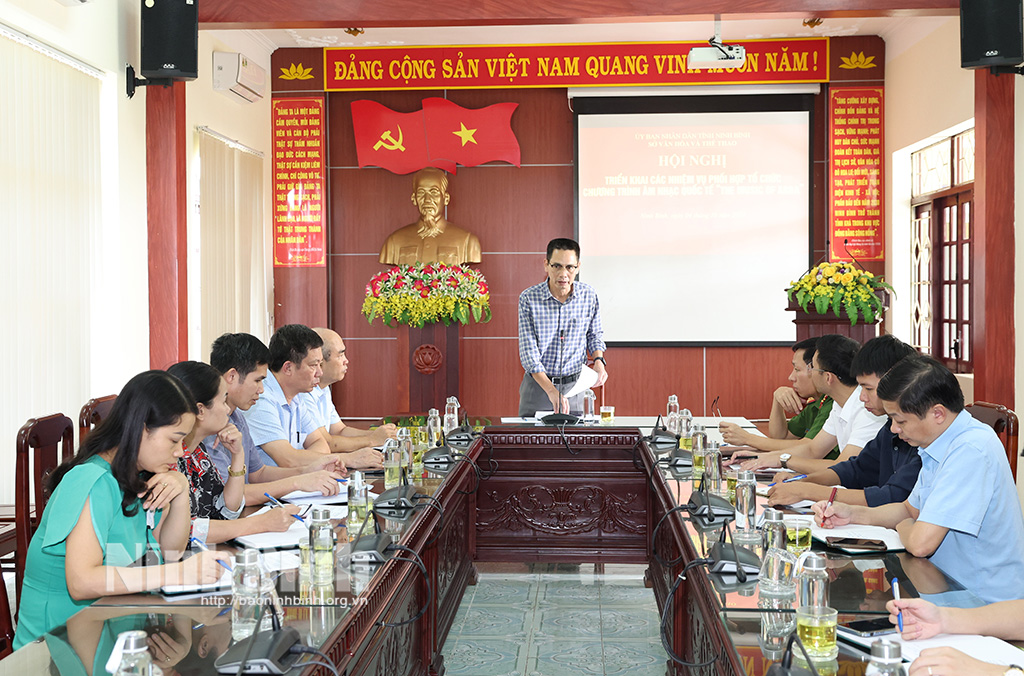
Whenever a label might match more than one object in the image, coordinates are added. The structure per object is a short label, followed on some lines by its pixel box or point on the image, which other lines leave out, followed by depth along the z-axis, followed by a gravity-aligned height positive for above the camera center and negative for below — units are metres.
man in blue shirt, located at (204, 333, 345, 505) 2.80 -0.41
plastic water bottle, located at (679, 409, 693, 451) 3.67 -0.49
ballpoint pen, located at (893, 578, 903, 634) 1.57 -0.53
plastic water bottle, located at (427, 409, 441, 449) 3.84 -0.48
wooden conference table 1.57 -0.61
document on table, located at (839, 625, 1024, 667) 1.48 -0.56
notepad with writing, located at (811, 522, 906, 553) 2.26 -0.57
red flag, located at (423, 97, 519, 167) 7.70 +1.50
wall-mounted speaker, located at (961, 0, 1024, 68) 4.72 +1.41
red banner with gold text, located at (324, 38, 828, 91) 7.49 +2.02
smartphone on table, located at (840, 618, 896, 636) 1.55 -0.54
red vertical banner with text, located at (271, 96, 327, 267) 7.72 +1.11
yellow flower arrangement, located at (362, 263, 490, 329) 6.62 +0.13
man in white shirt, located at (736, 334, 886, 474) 3.37 -0.41
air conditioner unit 6.29 +1.66
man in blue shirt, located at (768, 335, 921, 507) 2.73 -0.51
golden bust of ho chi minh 7.55 +0.62
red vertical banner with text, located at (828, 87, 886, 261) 7.52 +1.09
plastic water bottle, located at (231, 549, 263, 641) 1.58 -0.48
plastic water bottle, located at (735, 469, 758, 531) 2.39 -0.49
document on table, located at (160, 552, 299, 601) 1.83 -0.54
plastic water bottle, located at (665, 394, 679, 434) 4.21 -0.49
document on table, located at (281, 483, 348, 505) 2.72 -0.54
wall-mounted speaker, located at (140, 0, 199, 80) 4.84 +1.46
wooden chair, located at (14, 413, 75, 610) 2.64 -0.42
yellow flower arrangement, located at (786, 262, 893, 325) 5.26 +0.10
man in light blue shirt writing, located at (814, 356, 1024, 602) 2.12 -0.42
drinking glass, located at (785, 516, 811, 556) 2.15 -0.52
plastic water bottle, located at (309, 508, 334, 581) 1.91 -0.50
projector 5.73 +1.59
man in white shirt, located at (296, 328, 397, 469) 4.03 -0.41
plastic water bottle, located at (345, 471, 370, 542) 2.33 -0.49
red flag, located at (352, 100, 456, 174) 7.73 +1.47
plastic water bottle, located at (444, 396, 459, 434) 4.19 -0.47
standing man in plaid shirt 5.14 -0.09
